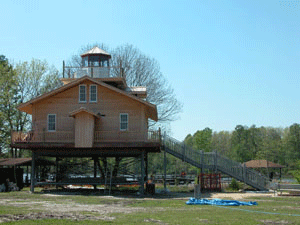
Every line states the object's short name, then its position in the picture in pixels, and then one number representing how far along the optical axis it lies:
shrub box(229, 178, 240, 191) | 40.37
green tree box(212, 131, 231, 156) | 108.30
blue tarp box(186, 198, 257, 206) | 23.70
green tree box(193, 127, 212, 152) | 83.81
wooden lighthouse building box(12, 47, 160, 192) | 35.09
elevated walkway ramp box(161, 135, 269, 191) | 37.59
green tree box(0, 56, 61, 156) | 52.67
